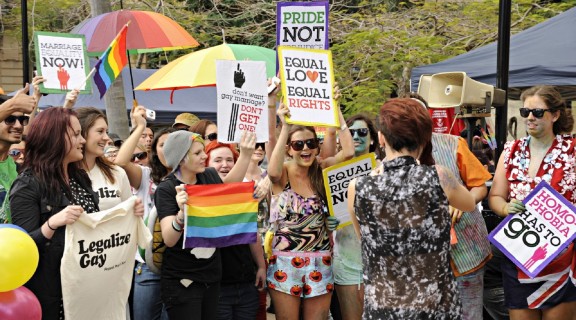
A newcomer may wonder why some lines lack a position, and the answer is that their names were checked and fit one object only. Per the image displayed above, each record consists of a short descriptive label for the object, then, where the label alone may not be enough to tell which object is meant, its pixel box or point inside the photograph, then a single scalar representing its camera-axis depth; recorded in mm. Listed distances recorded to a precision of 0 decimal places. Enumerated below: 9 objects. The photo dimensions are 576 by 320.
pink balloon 4402
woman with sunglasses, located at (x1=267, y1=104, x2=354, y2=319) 6113
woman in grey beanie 5512
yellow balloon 4332
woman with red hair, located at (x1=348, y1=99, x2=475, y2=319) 4242
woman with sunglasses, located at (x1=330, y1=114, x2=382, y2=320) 6465
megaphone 6508
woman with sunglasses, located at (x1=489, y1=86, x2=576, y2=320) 5695
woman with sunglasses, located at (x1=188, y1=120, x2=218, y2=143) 7570
